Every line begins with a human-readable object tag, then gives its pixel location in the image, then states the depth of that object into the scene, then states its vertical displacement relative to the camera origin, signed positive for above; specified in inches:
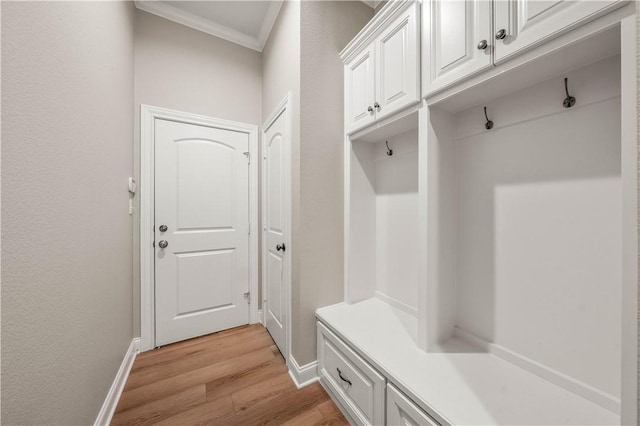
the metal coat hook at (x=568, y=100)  34.6 +17.4
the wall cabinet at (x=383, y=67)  47.0 +35.0
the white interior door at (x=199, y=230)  81.0 -6.7
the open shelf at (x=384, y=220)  61.1 -2.0
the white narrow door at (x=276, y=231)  71.1 -6.3
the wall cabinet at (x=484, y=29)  28.0 +26.9
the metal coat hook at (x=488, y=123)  44.3 +17.5
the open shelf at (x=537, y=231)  32.4 -3.1
